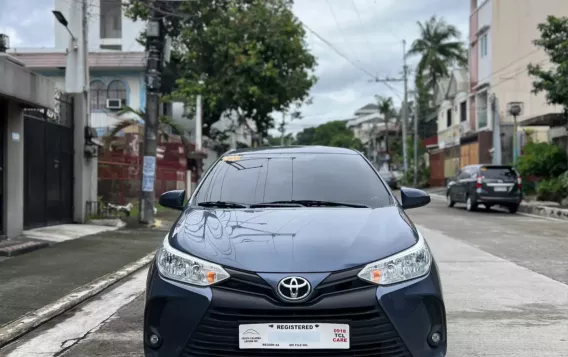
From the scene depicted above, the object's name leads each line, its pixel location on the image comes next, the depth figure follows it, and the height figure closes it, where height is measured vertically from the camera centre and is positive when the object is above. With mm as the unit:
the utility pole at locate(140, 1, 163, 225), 14125 +1396
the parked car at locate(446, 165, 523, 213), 18562 -407
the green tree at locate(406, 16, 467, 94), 44594 +9682
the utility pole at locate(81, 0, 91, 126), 13758 +2572
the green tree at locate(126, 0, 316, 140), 28672 +5912
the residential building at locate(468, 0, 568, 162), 30375 +6307
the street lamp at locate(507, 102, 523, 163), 24094 +2681
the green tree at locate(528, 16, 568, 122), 17953 +3688
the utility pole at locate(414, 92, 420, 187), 38906 +2228
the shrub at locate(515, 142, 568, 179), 21344 +456
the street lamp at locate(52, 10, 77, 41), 12617 +3386
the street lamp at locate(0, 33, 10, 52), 9883 +2207
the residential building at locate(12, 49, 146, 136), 27750 +4767
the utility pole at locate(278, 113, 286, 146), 35094 +3785
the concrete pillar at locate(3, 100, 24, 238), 10094 +45
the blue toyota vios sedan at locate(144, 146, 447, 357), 3084 -640
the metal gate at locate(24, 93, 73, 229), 11594 +154
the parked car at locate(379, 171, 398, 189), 35944 -333
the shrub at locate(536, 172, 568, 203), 19503 -498
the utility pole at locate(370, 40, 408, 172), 40500 +4849
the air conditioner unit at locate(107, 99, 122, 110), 28781 +3366
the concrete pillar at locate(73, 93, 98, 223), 13703 +234
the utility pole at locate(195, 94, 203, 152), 28562 +2569
